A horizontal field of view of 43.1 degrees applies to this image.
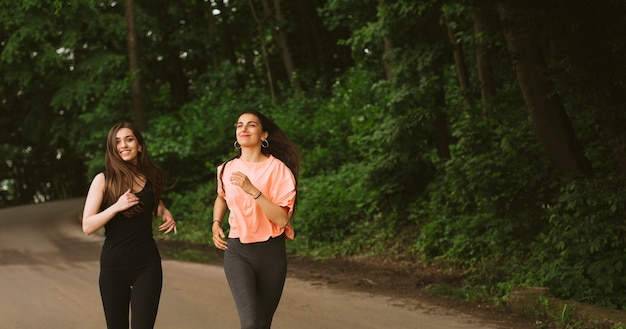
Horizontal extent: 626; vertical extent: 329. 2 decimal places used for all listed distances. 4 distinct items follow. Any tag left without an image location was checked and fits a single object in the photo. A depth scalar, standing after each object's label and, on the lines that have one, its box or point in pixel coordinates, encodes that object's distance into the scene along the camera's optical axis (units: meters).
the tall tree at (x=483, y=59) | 11.86
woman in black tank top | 5.28
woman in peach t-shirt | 5.20
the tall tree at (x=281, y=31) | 32.31
